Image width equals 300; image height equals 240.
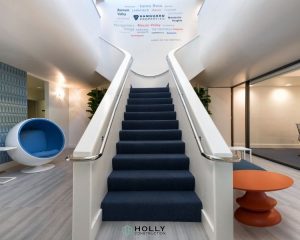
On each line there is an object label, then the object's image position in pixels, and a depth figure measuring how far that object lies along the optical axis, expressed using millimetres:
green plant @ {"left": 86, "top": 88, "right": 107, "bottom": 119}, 6973
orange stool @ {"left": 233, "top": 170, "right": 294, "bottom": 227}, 2168
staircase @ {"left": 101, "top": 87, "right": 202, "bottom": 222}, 2227
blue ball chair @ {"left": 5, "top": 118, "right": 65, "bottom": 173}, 4037
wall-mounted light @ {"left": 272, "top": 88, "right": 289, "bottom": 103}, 7480
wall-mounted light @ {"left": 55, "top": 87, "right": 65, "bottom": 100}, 6872
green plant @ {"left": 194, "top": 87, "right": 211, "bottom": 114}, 6859
